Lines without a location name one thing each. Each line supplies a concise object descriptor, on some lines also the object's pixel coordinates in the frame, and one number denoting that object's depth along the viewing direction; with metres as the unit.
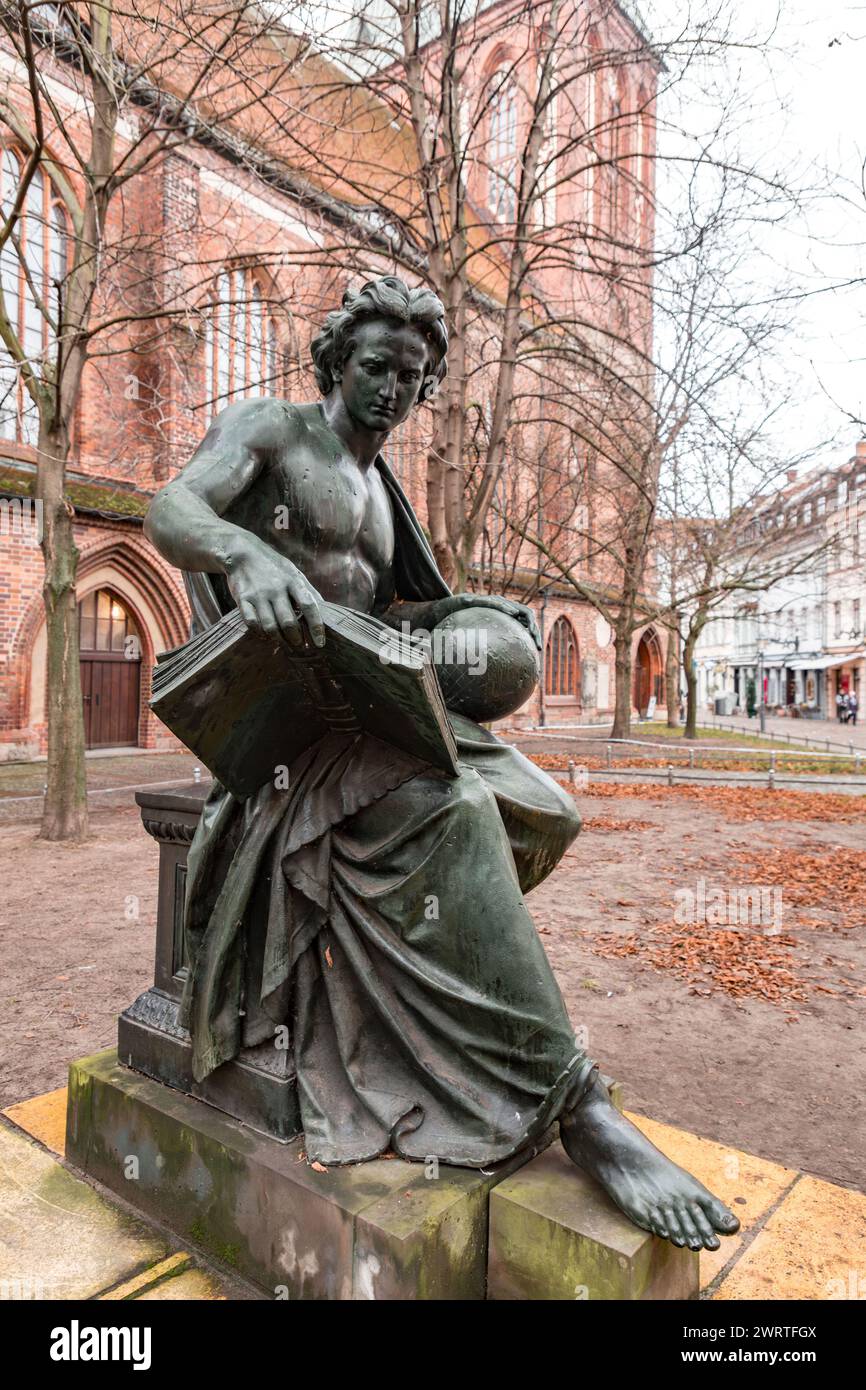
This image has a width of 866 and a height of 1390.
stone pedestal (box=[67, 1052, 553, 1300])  1.56
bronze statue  1.68
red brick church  15.61
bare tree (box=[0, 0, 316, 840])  6.57
